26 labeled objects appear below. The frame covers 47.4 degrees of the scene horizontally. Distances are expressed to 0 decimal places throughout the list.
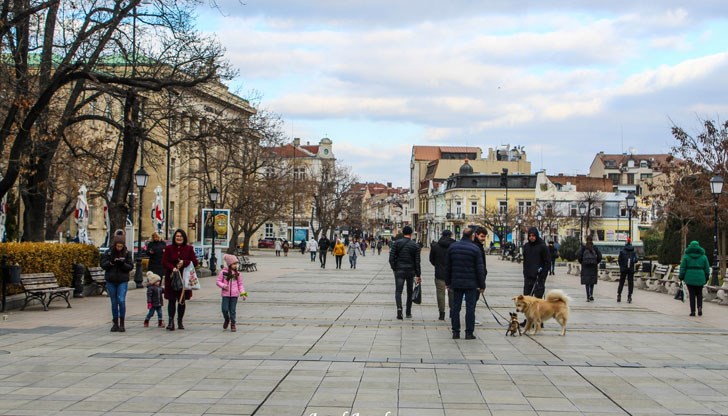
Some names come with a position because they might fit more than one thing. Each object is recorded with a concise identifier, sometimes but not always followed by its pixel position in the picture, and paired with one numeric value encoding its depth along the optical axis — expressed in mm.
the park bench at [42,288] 17578
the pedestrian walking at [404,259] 16125
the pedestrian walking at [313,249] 54281
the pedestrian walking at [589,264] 21625
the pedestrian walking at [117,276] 13781
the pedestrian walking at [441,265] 16547
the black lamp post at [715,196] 24109
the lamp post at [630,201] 38094
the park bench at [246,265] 37181
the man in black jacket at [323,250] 43938
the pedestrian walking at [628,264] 21750
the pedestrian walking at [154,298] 14616
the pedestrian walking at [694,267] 17906
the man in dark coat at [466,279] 13477
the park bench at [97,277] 21938
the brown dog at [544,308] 13914
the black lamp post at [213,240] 35250
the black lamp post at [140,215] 25172
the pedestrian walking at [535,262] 15469
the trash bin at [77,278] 20906
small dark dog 13781
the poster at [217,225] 36781
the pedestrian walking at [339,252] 43344
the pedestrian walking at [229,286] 14297
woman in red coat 14195
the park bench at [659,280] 26912
